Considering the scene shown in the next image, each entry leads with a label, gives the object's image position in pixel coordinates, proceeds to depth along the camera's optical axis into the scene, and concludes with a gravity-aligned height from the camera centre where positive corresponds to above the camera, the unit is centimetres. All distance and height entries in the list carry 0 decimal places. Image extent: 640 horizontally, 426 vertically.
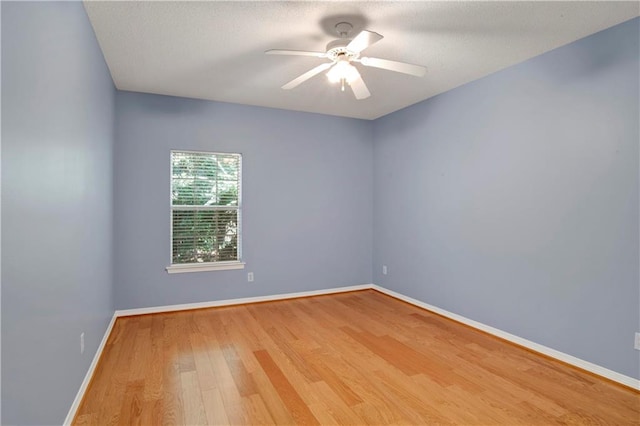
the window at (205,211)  432 +2
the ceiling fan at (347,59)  236 +112
